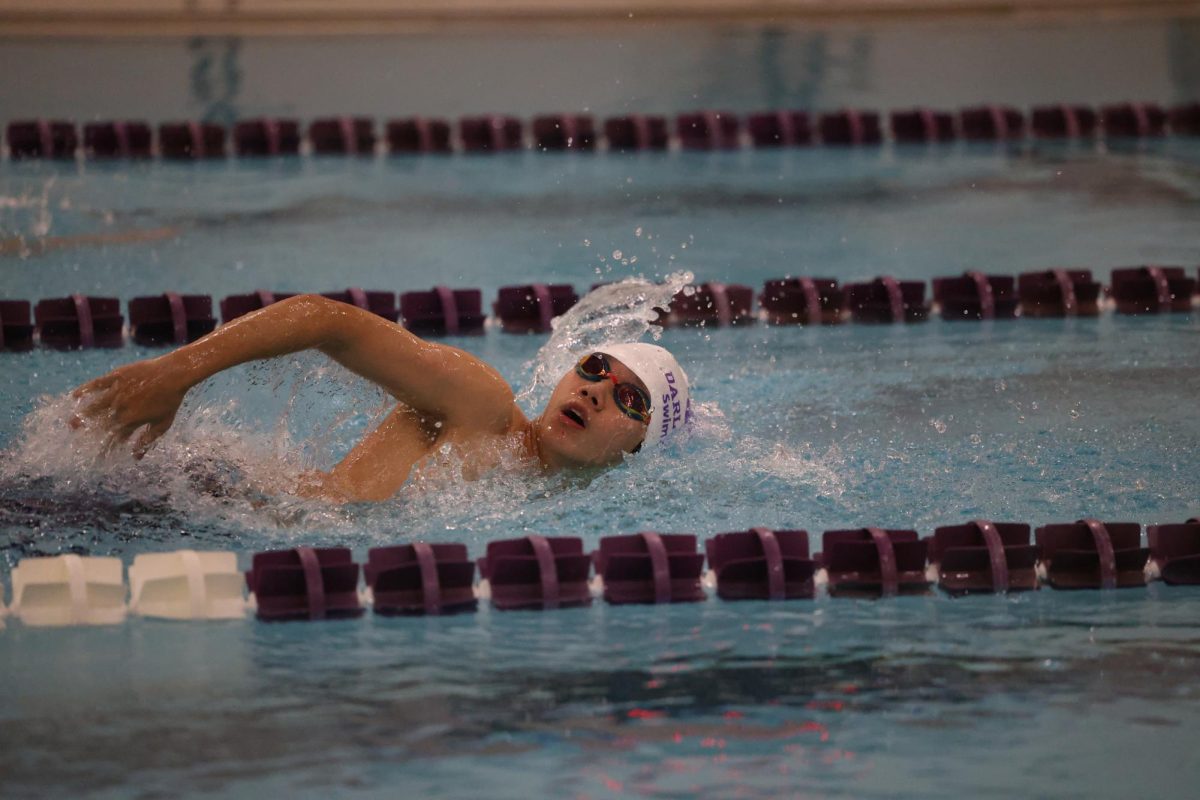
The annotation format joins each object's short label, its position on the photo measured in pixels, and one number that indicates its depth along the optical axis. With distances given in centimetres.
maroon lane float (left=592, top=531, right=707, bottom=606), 709
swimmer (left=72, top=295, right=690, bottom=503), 688
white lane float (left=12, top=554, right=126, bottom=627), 668
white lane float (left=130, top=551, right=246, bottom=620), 677
